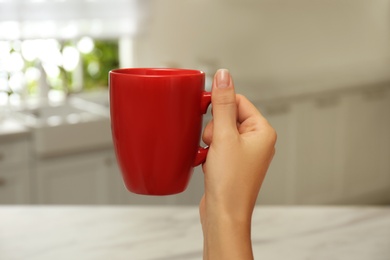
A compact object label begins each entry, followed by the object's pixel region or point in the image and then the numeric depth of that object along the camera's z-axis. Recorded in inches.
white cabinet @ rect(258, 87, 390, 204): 139.6
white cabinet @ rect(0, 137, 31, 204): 99.9
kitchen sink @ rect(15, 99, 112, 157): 101.8
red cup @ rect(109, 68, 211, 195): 25.1
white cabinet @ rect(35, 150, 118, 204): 104.5
